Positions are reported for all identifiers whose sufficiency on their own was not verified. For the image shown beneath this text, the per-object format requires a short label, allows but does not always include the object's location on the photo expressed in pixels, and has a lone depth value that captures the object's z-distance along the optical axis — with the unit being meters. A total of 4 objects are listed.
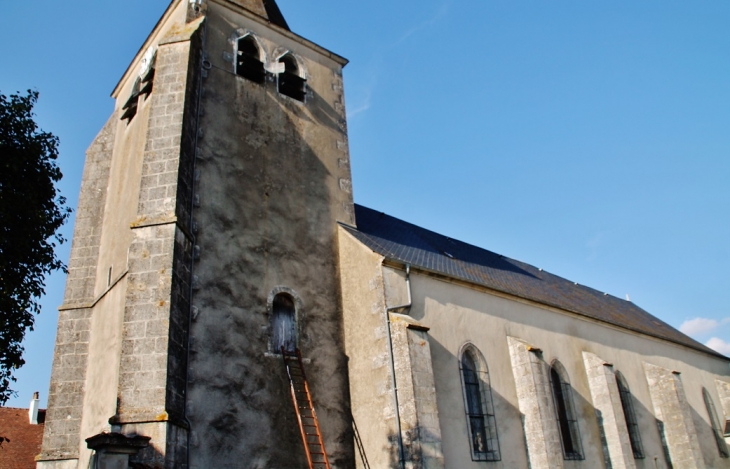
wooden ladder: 10.42
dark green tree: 10.95
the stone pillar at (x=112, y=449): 6.73
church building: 9.72
